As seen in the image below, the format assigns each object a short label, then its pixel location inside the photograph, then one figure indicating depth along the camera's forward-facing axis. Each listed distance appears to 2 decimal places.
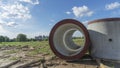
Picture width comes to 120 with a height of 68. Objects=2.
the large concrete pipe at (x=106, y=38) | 3.68
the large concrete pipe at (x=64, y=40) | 3.95
